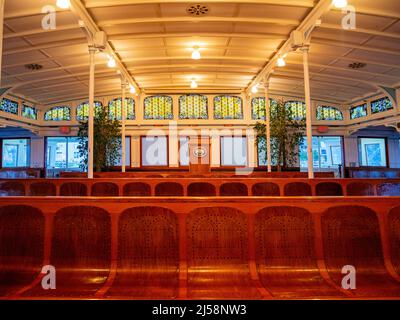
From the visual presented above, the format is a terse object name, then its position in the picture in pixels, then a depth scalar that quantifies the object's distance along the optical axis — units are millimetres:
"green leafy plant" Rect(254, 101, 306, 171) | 11945
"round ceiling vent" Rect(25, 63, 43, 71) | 9734
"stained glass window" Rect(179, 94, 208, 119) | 14773
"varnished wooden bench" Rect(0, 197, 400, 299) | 2293
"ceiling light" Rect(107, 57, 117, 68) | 8445
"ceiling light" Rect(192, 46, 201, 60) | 8157
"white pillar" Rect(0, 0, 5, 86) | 3774
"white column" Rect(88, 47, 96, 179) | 7328
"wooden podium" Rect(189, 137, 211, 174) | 12180
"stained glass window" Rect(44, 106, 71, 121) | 14984
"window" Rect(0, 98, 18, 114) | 12469
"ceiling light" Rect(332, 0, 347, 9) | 5605
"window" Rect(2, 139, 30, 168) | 15289
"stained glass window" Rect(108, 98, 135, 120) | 14741
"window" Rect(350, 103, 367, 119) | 13950
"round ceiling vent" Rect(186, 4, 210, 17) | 6699
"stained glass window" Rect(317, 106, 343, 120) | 15250
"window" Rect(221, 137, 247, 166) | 14570
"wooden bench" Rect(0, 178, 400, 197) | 4871
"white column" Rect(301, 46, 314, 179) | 7448
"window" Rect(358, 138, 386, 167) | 15641
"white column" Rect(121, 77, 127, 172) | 10782
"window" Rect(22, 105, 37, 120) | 13773
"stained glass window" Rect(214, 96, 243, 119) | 14828
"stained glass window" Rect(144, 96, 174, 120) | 14734
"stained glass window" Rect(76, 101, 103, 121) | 14867
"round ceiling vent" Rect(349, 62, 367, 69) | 9762
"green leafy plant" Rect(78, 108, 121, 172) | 10992
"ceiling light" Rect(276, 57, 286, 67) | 8749
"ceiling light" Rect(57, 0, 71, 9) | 5422
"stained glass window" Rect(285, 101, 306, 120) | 15305
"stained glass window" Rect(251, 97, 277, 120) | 14797
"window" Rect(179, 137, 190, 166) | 14430
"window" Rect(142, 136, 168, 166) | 14484
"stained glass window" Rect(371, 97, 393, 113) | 12424
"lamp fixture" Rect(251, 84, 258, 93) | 12309
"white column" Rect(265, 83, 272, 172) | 11086
